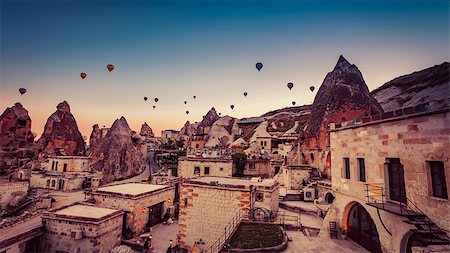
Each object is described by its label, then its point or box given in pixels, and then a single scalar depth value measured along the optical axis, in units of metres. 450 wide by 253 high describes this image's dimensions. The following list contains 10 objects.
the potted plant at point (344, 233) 14.52
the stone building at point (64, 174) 43.69
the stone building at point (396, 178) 8.81
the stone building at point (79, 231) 15.99
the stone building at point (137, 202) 20.38
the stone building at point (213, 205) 16.62
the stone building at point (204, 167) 31.38
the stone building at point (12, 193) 35.50
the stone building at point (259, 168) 41.56
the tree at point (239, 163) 40.28
